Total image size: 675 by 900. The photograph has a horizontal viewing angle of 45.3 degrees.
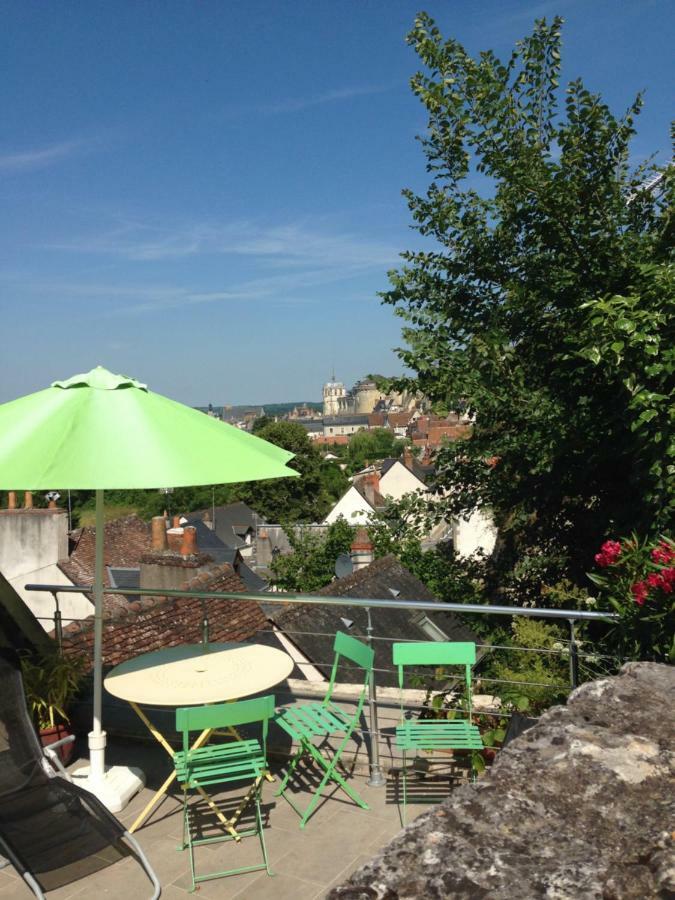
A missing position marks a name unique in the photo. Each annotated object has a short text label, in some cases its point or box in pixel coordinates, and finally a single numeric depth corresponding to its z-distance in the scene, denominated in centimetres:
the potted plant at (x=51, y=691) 485
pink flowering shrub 373
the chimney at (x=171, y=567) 1183
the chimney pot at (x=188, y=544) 1227
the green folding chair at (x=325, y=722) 423
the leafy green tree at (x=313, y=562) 2892
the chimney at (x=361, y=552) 2488
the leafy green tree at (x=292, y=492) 6144
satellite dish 2608
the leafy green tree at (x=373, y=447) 12731
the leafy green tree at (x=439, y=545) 951
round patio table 422
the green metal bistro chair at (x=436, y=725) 416
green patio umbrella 385
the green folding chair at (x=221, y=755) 370
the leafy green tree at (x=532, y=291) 764
